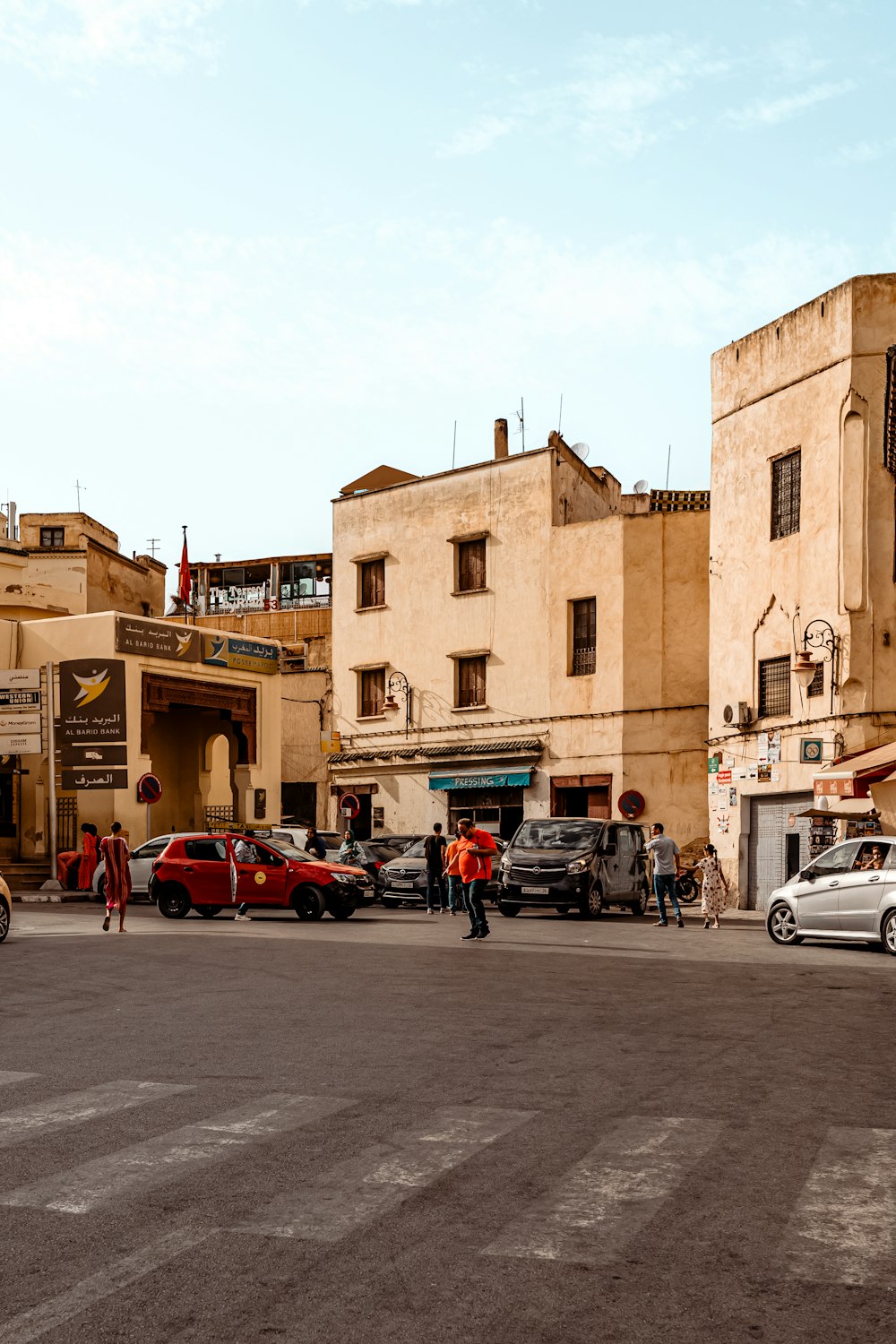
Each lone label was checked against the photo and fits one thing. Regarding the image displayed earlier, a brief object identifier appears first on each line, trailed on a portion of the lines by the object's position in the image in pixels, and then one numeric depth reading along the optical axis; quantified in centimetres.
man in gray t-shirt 2786
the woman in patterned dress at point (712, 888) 2681
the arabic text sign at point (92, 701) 3938
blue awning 4094
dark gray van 2848
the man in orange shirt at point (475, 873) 2148
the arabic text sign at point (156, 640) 4044
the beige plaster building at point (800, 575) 2936
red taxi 2605
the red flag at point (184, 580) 5888
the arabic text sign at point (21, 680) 3872
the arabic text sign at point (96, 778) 3866
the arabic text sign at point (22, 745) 3769
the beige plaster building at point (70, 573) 4884
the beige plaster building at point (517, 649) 3906
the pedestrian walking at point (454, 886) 2488
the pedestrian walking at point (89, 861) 3606
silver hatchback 2069
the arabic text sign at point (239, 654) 4384
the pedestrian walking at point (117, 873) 2300
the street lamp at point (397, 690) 4412
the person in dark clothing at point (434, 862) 2984
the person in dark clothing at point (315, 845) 3328
